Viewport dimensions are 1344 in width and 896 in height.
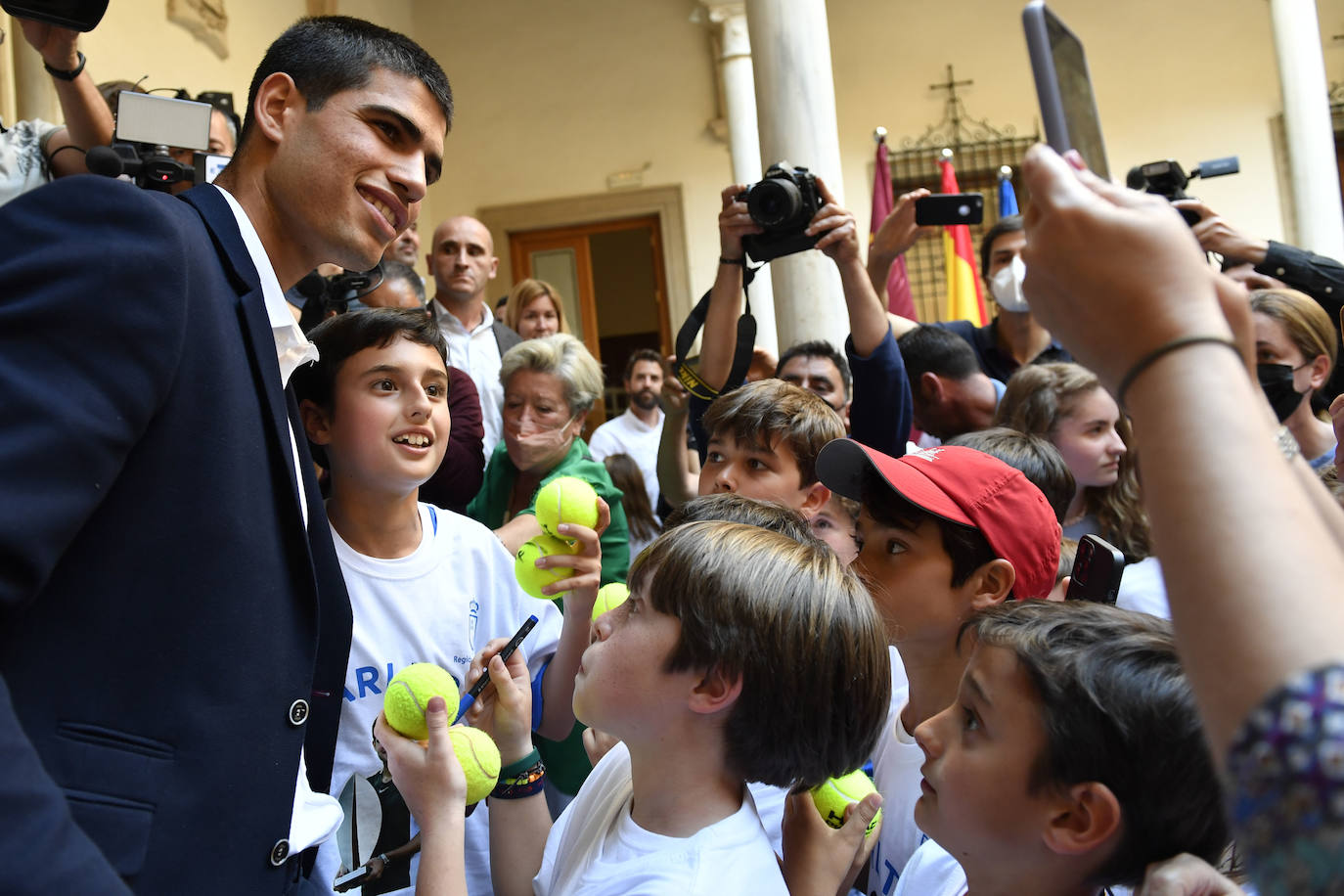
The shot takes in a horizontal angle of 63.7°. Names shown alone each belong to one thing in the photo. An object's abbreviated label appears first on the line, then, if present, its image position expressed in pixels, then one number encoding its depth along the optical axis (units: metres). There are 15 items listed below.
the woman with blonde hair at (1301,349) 2.60
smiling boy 1.94
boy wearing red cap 1.76
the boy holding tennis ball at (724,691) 1.41
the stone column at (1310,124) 8.51
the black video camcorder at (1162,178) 2.96
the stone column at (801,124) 4.13
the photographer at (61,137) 2.66
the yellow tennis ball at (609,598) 2.01
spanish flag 8.33
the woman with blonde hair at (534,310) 5.27
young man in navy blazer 0.90
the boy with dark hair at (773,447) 2.43
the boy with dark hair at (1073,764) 1.11
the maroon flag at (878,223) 6.24
